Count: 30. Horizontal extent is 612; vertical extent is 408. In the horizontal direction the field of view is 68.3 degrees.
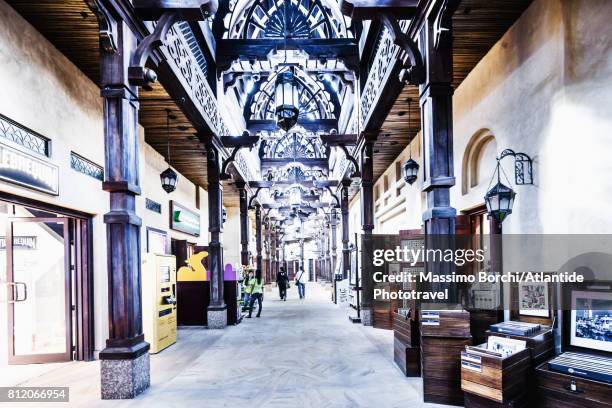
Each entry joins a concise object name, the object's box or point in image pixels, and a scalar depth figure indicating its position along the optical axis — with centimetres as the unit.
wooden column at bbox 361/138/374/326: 1050
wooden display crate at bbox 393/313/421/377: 578
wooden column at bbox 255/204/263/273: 2070
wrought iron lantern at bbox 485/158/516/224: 541
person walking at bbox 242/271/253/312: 1332
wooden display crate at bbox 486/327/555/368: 404
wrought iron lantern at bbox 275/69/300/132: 796
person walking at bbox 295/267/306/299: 2062
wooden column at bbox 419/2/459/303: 493
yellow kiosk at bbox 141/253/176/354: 780
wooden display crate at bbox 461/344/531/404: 379
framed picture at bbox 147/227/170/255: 1068
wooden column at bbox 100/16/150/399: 503
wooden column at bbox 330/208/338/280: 2385
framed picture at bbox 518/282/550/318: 441
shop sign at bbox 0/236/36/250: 714
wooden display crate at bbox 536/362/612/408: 333
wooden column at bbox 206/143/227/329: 1057
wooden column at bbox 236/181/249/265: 1633
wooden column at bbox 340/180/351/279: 1599
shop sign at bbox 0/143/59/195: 488
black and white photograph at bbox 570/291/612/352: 356
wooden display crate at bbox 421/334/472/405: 466
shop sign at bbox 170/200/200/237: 1261
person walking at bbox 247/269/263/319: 1288
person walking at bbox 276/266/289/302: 1950
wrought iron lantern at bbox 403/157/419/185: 864
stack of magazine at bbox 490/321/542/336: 419
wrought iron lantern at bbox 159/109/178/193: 914
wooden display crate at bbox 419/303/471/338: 468
